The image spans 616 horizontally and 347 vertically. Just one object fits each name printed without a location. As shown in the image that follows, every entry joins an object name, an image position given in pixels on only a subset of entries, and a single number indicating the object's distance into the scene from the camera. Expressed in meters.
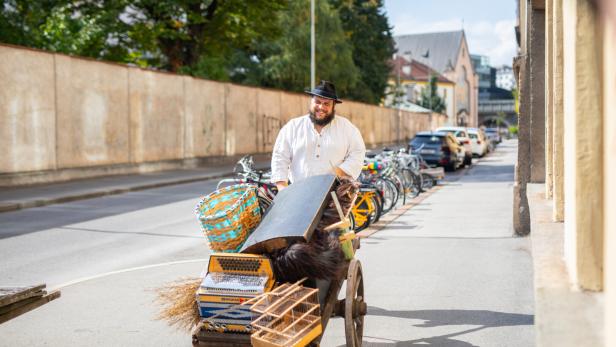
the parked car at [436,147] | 28.83
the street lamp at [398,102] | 71.00
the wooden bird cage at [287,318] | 4.11
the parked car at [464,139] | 34.29
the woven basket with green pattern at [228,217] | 4.72
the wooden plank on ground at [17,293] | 4.09
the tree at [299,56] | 52.56
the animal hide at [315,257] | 4.56
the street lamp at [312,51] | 40.51
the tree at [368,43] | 62.09
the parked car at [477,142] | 43.41
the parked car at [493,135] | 65.06
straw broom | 4.58
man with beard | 5.97
